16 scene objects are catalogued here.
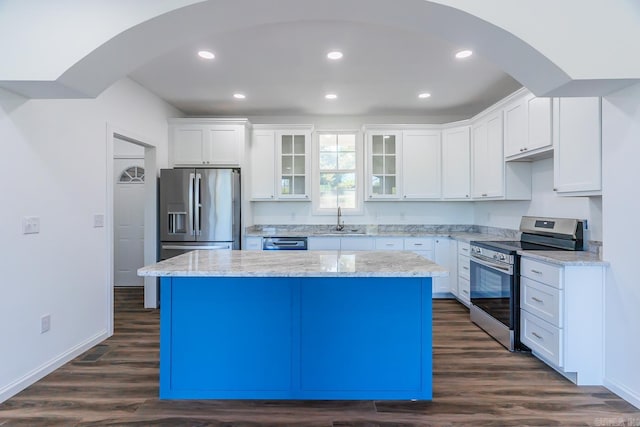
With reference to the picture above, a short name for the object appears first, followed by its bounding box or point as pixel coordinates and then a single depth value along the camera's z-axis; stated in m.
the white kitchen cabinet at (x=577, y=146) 2.49
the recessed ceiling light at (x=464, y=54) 3.08
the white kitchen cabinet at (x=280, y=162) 4.93
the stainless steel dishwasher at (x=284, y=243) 4.55
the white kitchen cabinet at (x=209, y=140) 4.63
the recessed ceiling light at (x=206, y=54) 3.11
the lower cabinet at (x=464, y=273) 4.16
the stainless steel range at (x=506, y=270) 2.98
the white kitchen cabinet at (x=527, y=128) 3.07
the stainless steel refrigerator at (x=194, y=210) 4.23
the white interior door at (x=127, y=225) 5.59
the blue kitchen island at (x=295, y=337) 2.24
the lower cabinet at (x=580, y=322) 2.44
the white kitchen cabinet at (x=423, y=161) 4.89
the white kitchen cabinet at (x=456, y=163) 4.67
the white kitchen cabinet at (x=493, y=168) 3.85
